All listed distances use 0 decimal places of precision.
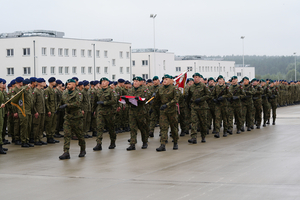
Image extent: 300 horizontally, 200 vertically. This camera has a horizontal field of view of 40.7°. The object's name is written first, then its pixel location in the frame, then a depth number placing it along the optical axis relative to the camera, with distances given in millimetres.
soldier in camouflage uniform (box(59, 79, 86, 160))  10891
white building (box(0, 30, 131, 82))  56250
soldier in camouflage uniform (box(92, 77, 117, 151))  12149
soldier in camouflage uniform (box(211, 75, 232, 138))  15117
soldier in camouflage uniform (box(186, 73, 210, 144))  13216
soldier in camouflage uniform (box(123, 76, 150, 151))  12219
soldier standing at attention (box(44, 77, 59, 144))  14289
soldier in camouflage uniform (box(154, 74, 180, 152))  11844
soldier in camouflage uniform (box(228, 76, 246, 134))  16141
